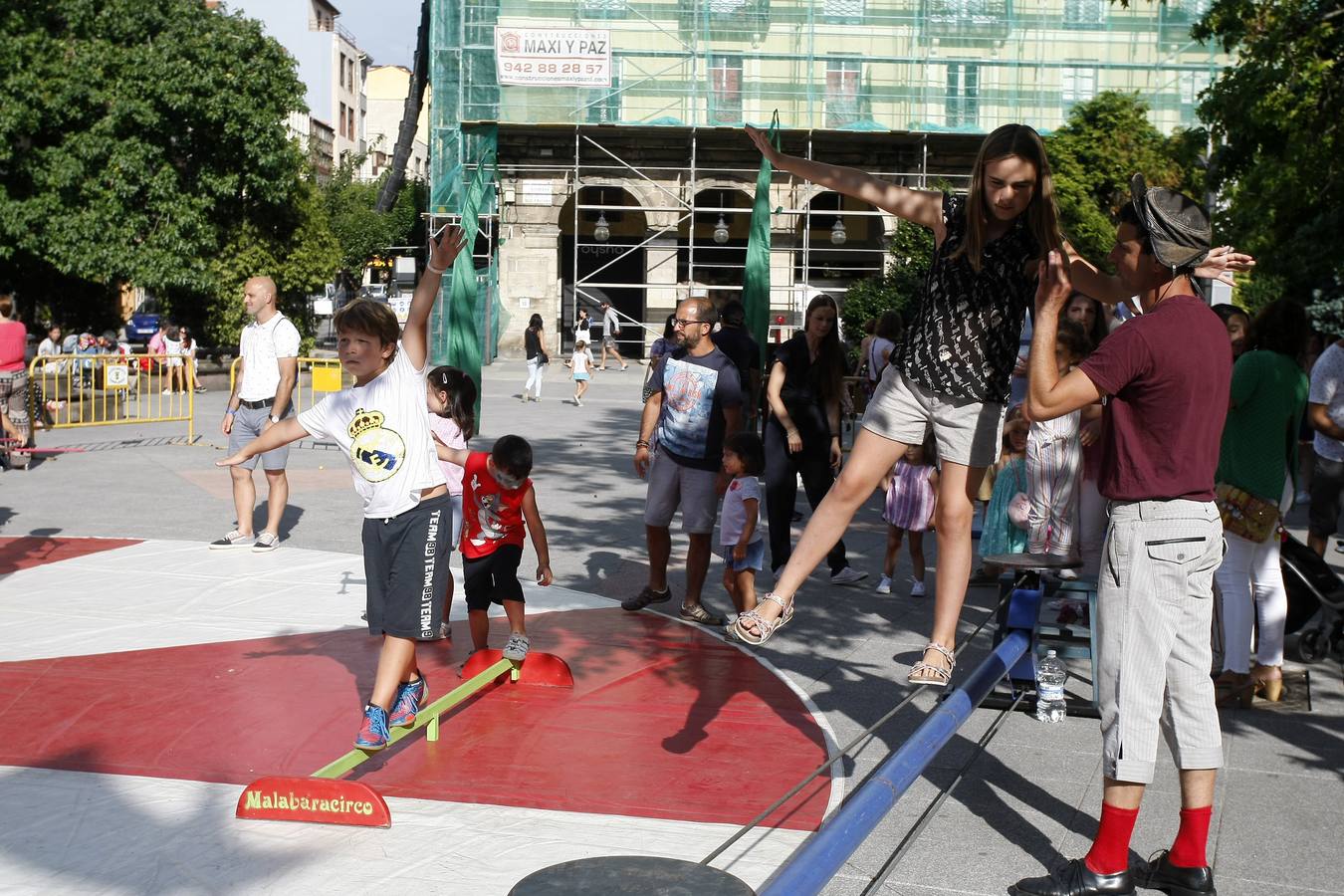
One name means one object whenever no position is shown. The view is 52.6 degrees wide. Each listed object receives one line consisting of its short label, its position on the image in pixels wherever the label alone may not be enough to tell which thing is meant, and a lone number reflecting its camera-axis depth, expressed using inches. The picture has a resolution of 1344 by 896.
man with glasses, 326.6
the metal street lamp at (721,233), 1398.1
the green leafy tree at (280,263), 1181.1
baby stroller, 299.7
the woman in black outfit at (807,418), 369.7
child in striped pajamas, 306.5
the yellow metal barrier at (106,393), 733.9
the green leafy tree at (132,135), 1088.8
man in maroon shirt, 163.8
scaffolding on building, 1352.1
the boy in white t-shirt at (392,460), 214.8
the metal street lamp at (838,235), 1395.2
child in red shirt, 278.8
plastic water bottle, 232.1
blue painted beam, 105.3
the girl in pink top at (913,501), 361.4
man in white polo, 406.6
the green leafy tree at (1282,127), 508.4
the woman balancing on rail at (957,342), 172.6
